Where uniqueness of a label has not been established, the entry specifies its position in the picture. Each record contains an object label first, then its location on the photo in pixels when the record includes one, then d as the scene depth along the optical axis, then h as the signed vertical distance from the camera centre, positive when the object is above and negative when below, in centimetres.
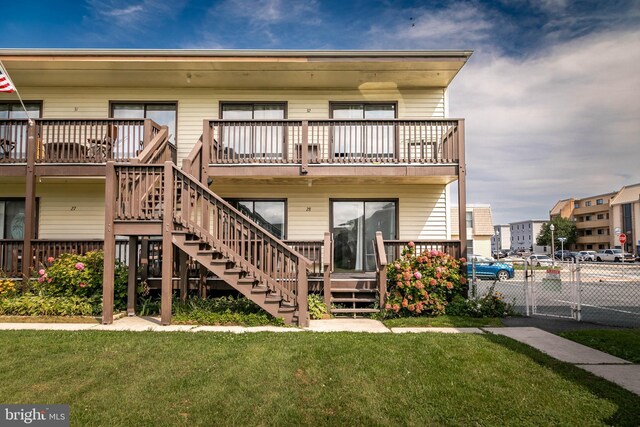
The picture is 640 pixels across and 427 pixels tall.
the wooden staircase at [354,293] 886 -132
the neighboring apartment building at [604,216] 6166 +353
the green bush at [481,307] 839 -153
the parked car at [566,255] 5559 -282
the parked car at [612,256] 4861 -255
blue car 2030 -175
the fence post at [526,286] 860 -112
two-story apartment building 756 +184
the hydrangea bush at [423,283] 821 -99
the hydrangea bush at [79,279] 826 -89
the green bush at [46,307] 784 -139
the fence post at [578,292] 816 -118
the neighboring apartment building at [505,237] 9900 -11
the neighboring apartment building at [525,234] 10394 +69
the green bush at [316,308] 808 -149
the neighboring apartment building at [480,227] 2897 +72
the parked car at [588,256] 5133 -267
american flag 895 +357
